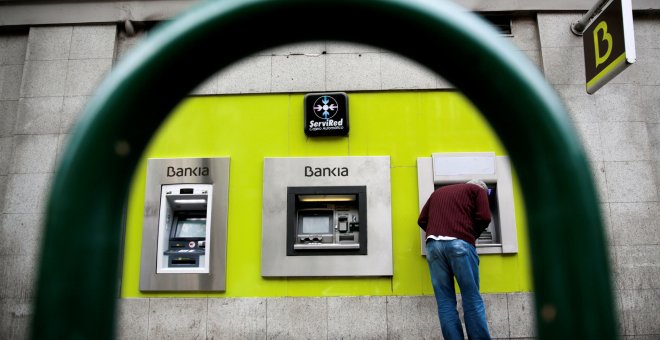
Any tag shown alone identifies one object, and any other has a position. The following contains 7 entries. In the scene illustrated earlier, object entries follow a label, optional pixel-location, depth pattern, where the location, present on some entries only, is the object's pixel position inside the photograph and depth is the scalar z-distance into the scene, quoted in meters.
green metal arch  0.72
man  4.05
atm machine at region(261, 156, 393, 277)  5.14
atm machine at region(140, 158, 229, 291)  5.20
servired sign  5.47
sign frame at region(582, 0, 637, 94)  4.37
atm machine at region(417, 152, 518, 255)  5.24
